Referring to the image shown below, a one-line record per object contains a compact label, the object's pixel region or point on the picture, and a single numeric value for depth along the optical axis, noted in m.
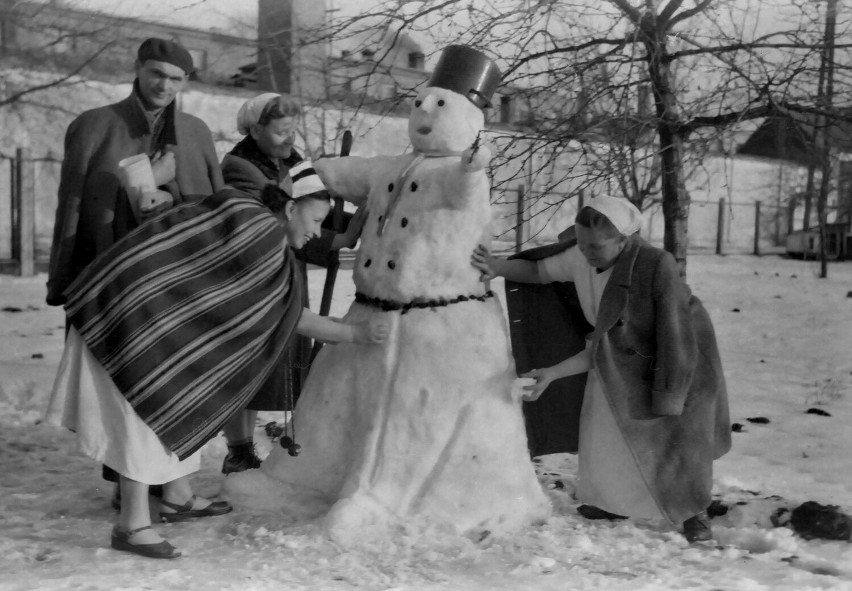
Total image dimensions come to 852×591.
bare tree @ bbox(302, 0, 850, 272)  4.71
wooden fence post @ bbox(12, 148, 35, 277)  11.84
